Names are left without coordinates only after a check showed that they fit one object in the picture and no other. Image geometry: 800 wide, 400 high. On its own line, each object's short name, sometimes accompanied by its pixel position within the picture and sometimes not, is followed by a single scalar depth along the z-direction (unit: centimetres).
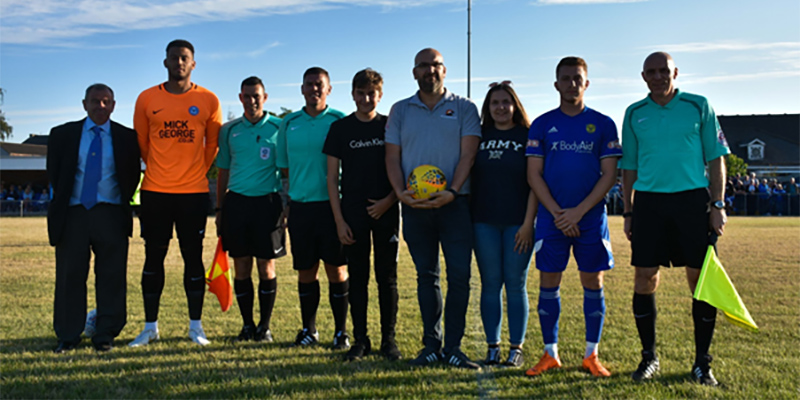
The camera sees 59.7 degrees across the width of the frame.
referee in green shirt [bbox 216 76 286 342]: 583
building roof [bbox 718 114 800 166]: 5766
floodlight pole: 1885
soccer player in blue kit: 464
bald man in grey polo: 492
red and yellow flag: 630
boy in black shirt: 515
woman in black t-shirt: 484
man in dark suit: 564
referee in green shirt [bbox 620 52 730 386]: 452
